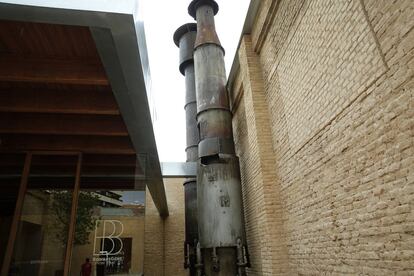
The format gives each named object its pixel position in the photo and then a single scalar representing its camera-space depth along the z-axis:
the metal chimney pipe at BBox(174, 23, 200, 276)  9.62
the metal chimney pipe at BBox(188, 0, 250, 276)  6.64
